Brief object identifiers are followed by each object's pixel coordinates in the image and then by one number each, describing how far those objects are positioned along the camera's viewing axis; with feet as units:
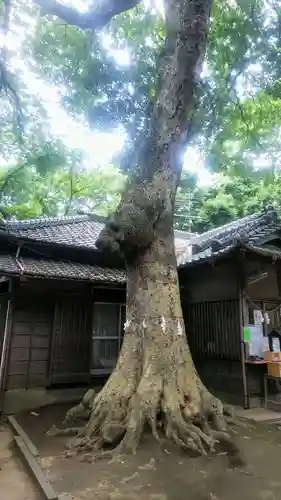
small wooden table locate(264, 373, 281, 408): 25.20
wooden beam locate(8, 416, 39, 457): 16.11
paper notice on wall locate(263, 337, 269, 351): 27.17
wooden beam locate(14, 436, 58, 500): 11.87
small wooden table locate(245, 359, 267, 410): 25.31
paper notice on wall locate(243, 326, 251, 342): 26.32
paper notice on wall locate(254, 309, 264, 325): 27.68
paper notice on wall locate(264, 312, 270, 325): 28.27
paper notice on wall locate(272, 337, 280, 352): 27.78
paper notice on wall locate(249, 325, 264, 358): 26.50
